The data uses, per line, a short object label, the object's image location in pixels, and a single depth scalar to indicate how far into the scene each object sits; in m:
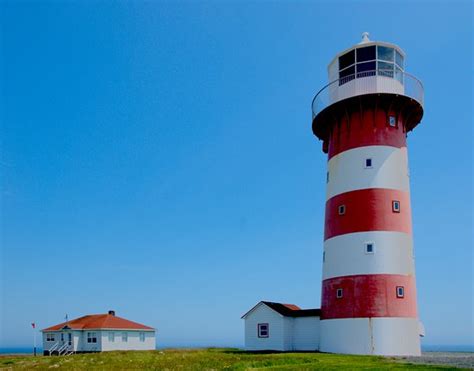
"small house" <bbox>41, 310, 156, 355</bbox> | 42.62
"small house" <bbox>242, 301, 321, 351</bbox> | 28.70
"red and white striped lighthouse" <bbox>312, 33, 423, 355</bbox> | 24.17
